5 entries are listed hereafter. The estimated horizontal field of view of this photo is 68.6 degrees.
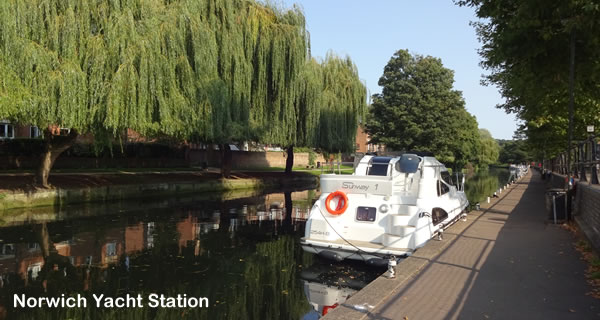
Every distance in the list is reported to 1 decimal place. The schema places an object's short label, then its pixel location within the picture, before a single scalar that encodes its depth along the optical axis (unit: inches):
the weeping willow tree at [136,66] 609.9
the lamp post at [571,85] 433.8
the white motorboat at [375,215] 382.3
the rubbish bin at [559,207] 563.9
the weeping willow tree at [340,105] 1259.2
